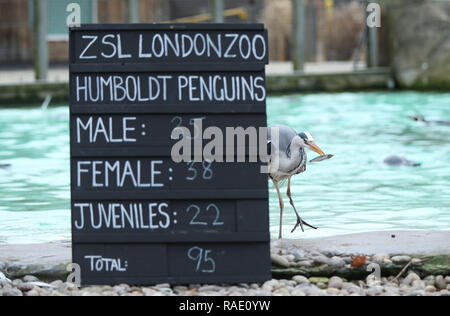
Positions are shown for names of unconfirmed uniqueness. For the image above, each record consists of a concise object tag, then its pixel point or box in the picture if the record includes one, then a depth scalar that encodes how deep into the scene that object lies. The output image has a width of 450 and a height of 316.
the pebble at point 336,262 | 8.53
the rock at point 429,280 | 8.41
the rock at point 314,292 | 7.86
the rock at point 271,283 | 8.10
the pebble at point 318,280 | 8.45
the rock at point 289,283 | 8.27
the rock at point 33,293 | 7.91
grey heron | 9.29
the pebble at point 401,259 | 8.59
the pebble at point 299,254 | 8.69
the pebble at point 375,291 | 7.95
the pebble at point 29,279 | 8.44
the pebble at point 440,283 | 8.37
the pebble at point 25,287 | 8.16
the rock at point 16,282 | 8.27
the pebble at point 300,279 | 8.38
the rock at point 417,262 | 8.58
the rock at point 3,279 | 8.32
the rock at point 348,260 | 8.59
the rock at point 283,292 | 7.90
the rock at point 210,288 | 8.02
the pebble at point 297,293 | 7.89
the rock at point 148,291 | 7.84
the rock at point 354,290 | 8.00
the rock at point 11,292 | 7.90
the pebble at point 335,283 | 8.27
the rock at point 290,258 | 8.65
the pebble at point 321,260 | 8.58
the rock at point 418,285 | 8.17
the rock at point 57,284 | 8.26
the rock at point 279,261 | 8.54
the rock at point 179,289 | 8.09
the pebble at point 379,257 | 8.58
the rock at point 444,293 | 7.99
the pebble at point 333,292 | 7.95
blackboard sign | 8.15
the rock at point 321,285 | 8.36
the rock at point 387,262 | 8.57
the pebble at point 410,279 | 8.43
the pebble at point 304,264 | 8.57
